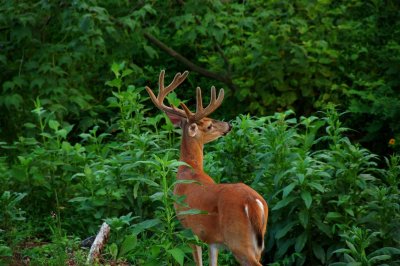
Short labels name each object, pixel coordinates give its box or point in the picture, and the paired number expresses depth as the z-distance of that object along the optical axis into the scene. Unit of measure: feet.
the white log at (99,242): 44.17
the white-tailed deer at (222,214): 38.55
